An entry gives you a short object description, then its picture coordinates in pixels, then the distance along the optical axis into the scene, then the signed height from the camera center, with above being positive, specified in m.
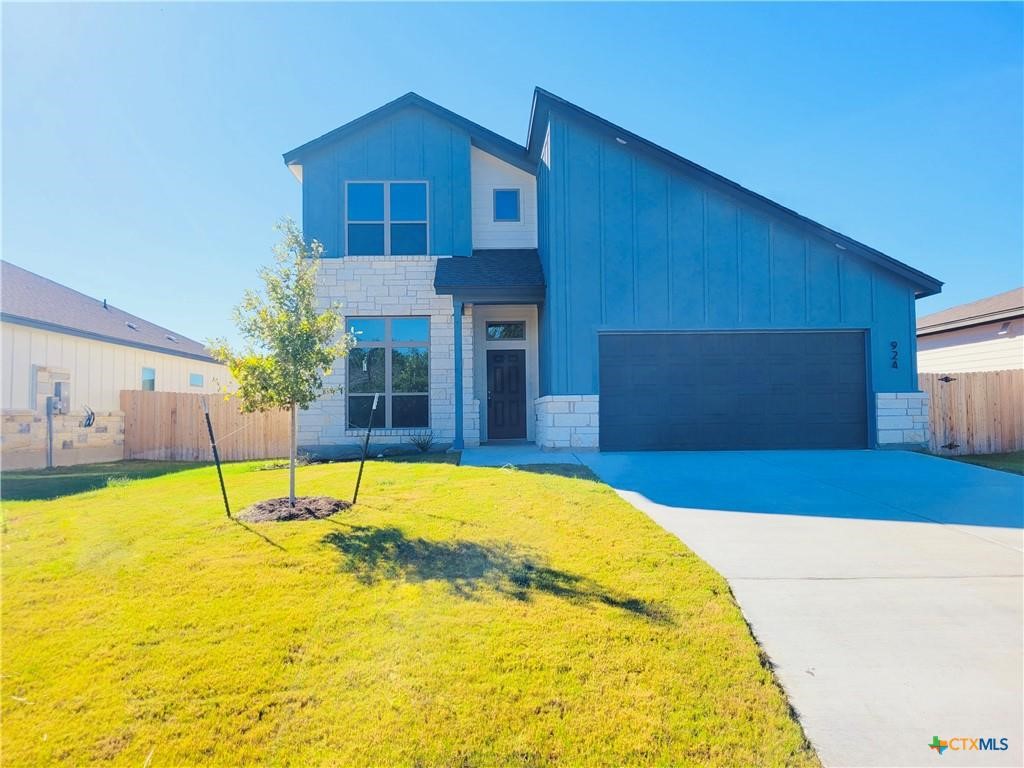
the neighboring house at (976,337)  14.12 +1.93
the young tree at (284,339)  5.93 +0.77
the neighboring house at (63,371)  11.69 +0.96
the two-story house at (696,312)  10.60 +1.88
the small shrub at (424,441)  11.70 -0.86
